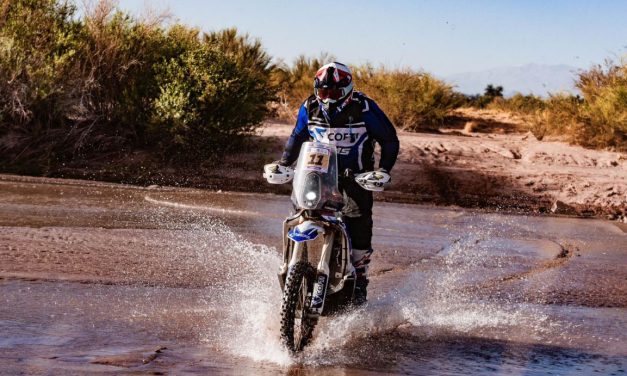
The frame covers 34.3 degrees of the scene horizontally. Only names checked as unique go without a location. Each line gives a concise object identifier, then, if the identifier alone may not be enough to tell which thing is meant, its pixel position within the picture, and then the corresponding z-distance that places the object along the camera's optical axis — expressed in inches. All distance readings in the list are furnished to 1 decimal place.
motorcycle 257.0
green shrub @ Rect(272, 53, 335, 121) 1066.1
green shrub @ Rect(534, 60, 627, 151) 877.2
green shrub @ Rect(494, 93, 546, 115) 1299.5
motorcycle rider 285.7
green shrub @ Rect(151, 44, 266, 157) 786.8
